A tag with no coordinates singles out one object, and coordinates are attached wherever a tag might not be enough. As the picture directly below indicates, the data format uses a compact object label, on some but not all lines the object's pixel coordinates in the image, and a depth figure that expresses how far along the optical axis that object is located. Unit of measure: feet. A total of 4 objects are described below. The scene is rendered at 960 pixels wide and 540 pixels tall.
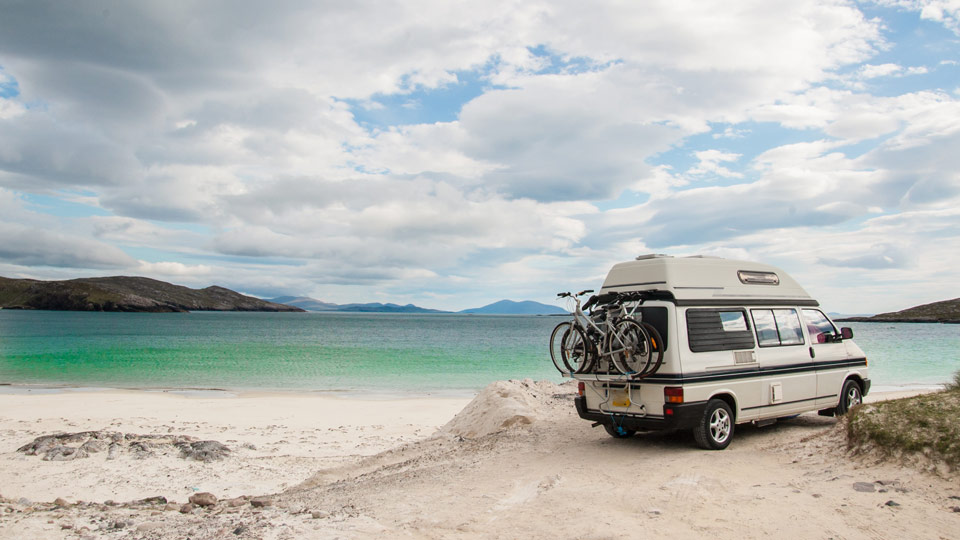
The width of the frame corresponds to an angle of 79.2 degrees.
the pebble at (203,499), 22.05
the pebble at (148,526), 18.12
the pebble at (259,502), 21.24
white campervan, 25.94
